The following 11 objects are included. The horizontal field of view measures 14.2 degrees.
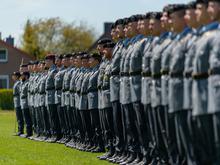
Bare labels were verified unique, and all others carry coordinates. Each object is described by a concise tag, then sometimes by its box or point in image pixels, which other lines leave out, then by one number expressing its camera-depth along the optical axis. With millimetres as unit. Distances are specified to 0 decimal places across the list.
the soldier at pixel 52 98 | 24328
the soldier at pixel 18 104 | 28984
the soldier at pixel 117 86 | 16594
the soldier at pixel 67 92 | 22484
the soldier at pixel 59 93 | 23406
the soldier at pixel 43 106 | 25188
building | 89812
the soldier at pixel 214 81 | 11031
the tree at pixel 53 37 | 100438
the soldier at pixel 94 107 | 19922
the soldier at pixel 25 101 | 27703
